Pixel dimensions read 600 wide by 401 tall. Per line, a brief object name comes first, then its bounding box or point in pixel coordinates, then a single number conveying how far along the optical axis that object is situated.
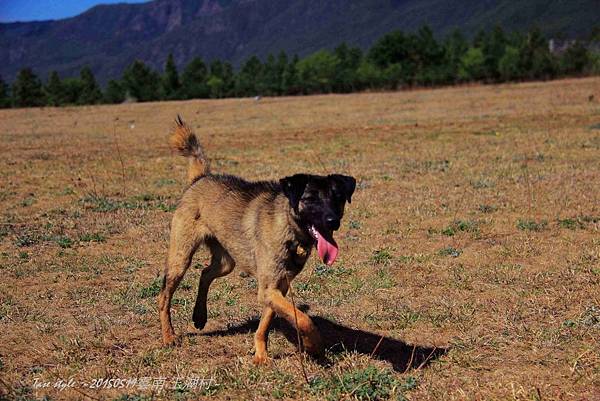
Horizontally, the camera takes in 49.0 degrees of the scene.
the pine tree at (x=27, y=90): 72.38
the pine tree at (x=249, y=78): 80.56
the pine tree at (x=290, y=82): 77.50
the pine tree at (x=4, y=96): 72.06
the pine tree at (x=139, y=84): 79.88
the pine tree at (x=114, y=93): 78.12
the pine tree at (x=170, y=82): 78.94
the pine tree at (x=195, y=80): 80.69
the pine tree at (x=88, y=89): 75.65
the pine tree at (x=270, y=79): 78.33
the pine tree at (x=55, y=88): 76.22
